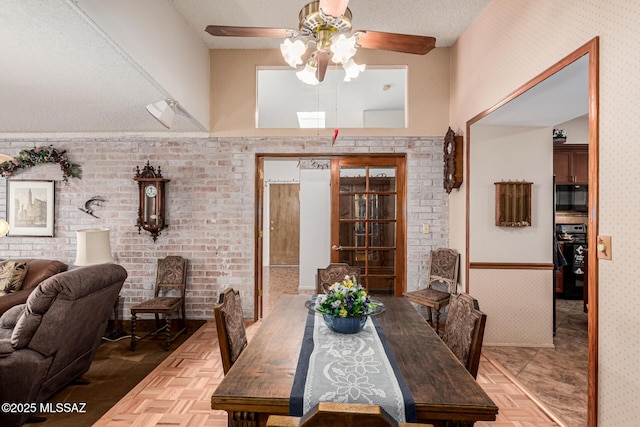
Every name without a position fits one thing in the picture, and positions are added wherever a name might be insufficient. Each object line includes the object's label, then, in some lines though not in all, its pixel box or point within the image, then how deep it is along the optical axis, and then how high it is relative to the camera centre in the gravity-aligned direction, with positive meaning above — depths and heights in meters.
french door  4.00 -0.07
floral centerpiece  1.74 -0.50
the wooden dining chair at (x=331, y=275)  2.85 -0.52
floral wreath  3.87 +0.60
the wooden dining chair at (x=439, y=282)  3.35 -0.73
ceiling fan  1.75 +1.00
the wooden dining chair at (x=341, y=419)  0.69 -0.42
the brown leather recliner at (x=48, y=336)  2.01 -0.80
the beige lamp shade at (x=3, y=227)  2.35 -0.11
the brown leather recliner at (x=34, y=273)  3.20 -0.66
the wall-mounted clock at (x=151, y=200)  3.78 +0.15
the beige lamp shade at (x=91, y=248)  3.23 -0.35
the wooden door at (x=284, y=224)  7.95 -0.24
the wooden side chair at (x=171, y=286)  3.57 -0.82
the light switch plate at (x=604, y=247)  1.59 -0.15
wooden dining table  1.14 -0.65
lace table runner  1.16 -0.64
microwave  5.02 +0.29
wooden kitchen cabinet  5.01 +0.78
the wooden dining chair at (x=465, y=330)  1.59 -0.60
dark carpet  2.18 -1.34
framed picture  3.95 +0.06
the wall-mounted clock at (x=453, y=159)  3.44 +0.59
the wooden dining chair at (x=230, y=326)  1.63 -0.60
